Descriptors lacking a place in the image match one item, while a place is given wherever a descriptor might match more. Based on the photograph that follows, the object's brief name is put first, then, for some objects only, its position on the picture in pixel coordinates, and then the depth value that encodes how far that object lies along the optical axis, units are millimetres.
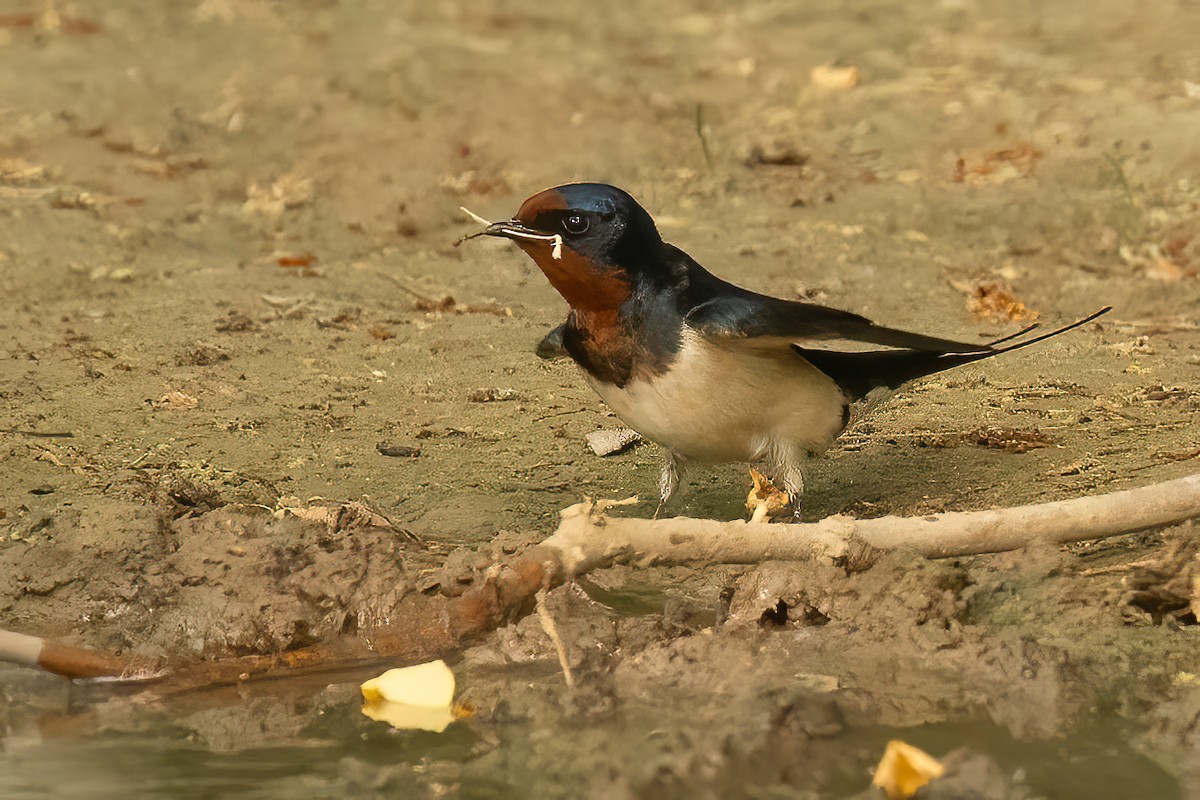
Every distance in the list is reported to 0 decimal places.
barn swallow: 7754
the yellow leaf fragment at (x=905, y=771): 5562
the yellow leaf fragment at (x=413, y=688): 6711
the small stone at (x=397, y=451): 9812
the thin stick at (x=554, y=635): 6699
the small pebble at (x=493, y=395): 10867
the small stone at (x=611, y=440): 10047
